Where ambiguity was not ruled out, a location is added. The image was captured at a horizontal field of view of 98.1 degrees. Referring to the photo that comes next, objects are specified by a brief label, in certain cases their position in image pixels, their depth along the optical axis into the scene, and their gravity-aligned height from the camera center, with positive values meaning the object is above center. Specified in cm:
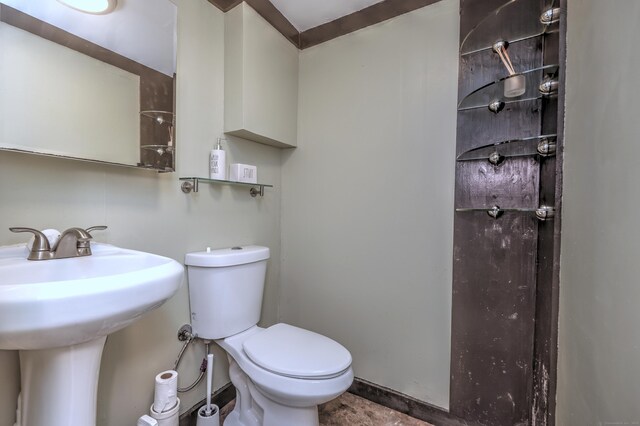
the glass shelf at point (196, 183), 120 +12
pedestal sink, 49 -21
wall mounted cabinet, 131 +65
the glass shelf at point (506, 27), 108 +75
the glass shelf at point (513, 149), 101 +25
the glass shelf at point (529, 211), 101 +0
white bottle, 127 +20
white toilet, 97 -56
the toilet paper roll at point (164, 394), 101 -69
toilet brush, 116 -87
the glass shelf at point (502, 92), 101 +49
